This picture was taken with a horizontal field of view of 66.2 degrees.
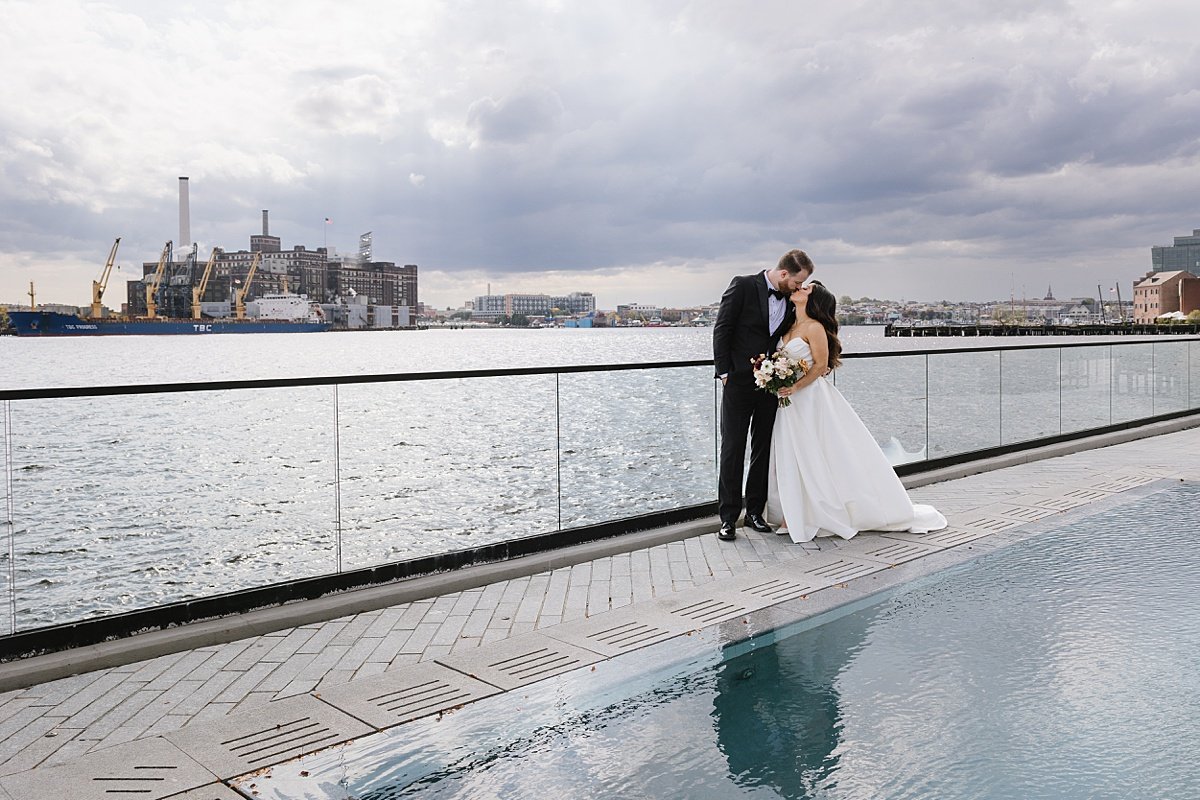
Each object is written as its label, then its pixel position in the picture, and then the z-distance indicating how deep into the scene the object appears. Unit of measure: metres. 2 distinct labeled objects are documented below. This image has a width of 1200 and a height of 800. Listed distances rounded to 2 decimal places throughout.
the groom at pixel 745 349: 6.61
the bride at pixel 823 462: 6.63
